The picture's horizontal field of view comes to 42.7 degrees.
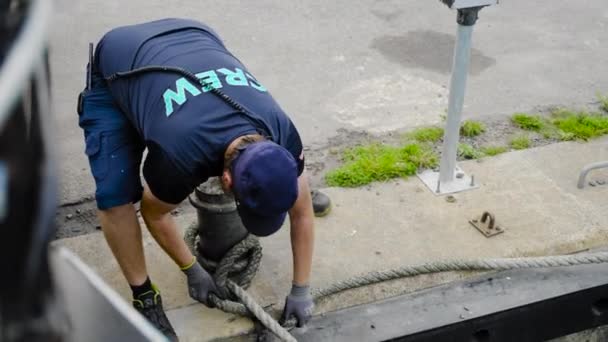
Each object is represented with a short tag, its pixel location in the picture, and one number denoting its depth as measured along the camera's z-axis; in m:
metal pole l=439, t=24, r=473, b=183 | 3.61
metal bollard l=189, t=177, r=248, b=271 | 3.16
